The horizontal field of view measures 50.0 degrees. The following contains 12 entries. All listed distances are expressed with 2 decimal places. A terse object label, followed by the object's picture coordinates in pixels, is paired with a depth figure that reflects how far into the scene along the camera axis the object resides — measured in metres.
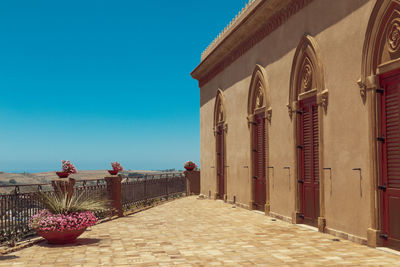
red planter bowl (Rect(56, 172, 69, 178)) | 12.38
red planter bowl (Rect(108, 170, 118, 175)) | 15.36
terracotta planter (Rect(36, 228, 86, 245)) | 9.56
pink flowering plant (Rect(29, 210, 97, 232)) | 9.53
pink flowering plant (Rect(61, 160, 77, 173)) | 12.59
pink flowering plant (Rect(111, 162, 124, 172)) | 15.46
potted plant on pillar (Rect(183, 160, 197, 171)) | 26.49
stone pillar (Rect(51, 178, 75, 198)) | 11.73
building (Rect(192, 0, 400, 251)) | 8.36
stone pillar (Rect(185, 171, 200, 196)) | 26.47
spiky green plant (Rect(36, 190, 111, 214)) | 10.01
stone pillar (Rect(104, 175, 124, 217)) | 15.02
